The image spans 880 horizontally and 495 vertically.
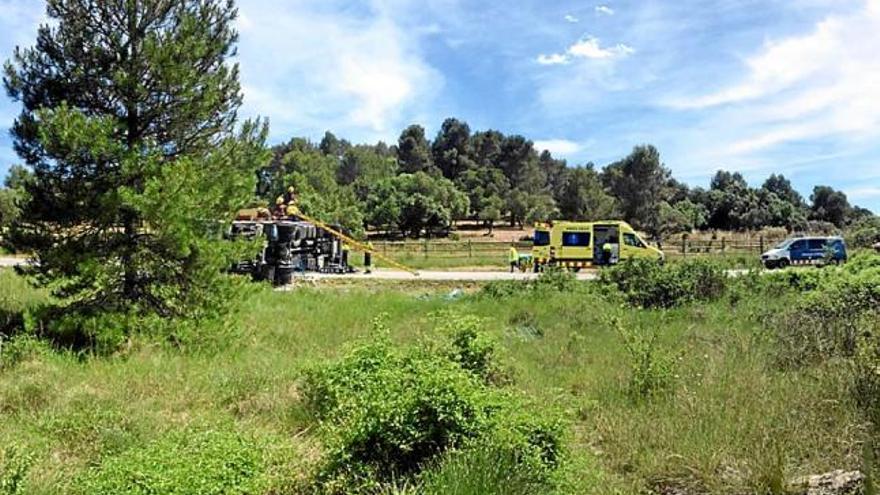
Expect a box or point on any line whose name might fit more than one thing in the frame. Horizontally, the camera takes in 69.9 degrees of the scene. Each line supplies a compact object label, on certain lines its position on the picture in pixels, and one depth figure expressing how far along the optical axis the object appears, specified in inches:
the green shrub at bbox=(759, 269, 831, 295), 547.9
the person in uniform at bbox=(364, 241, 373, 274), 1087.0
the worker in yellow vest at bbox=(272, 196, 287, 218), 948.5
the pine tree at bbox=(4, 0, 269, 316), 346.9
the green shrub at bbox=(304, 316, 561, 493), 169.8
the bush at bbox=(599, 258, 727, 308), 576.7
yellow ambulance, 1109.1
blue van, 1104.2
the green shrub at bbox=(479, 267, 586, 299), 663.8
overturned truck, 783.1
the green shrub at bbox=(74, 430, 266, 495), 152.0
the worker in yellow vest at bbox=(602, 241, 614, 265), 1108.5
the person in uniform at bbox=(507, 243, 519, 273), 1150.0
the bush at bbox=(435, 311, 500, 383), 284.8
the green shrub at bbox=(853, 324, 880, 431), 203.0
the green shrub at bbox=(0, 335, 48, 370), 312.3
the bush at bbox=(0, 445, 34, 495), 148.2
